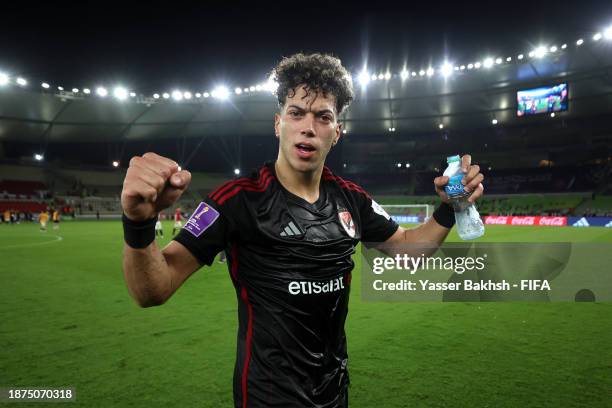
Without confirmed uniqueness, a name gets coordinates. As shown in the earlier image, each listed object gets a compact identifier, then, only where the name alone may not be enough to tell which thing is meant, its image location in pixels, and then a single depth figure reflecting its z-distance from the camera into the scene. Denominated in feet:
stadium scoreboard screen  115.24
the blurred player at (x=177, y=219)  72.92
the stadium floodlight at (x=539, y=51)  95.75
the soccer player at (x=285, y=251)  5.52
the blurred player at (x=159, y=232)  70.79
